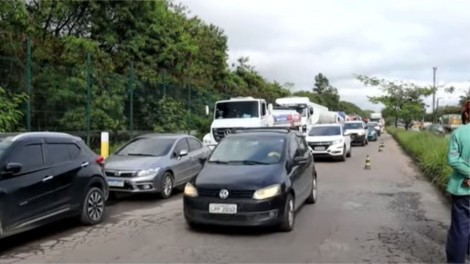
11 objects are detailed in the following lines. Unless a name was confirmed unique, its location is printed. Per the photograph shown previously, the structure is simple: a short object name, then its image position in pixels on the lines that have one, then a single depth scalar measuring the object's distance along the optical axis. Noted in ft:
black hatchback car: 24.31
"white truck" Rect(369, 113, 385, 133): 243.60
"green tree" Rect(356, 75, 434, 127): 164.55
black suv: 21.90
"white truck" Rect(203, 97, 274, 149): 72.02
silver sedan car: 35.22
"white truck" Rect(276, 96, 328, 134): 108.37
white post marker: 45.88
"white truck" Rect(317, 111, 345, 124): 132.20
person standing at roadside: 17.48
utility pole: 170.71
